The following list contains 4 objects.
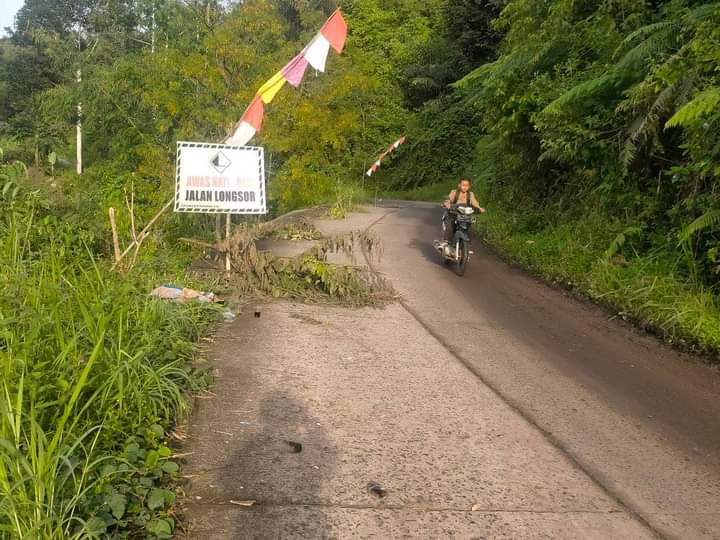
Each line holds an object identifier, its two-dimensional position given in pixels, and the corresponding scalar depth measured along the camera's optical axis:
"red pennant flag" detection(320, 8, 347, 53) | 8.91
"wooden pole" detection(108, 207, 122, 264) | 6.82
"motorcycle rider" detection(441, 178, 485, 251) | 11.52
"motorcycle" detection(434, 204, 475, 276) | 10.94
